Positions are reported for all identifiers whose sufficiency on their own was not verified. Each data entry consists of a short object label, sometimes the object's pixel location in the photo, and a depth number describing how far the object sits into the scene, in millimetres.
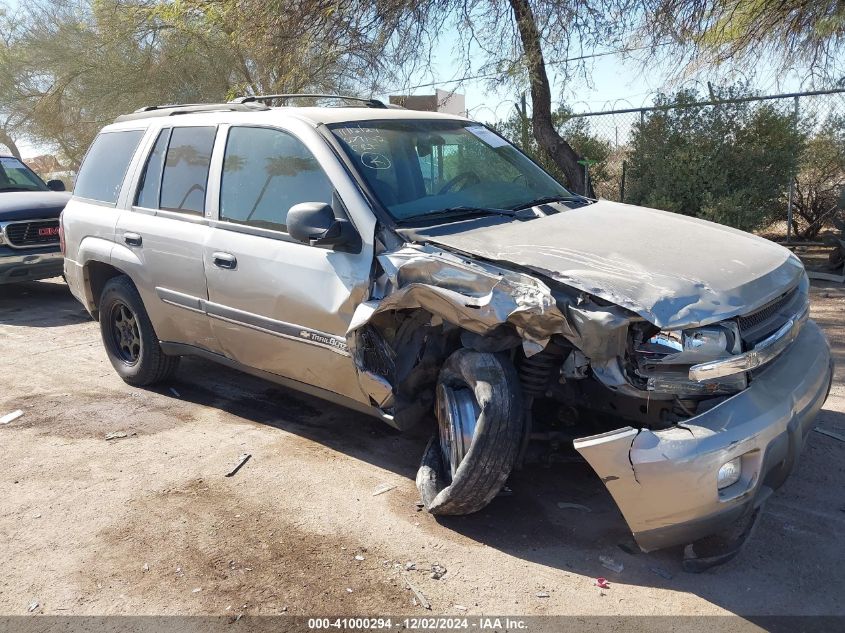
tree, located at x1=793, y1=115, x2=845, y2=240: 9953
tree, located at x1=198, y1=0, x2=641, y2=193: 9898
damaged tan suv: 3021
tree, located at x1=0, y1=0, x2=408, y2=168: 10750
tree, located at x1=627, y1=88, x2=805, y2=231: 9648
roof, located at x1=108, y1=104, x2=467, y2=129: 4449
